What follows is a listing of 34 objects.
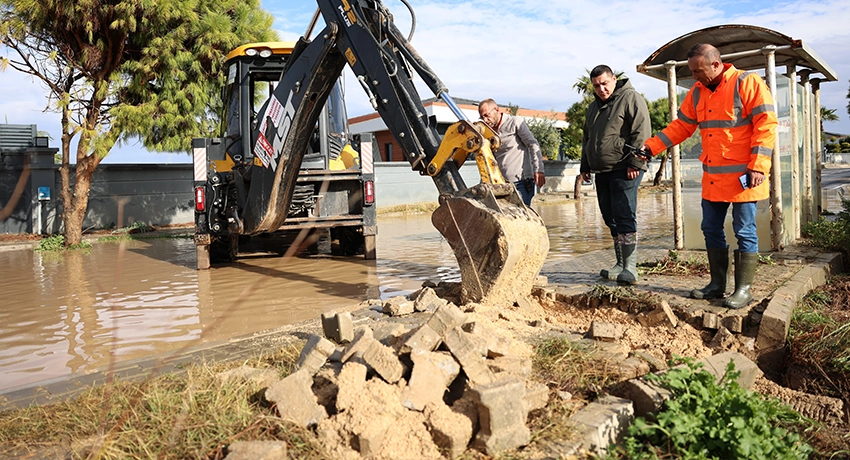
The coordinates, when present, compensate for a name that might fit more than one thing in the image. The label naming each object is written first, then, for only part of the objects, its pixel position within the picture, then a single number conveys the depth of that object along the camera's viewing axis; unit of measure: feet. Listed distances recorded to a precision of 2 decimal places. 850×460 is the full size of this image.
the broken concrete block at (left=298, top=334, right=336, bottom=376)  9.86
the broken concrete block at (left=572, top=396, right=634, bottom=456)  8.09
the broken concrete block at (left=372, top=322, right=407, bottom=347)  10.08
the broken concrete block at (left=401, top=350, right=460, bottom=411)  8.48
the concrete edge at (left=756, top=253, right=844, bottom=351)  12.16
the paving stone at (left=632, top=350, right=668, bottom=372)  10.21
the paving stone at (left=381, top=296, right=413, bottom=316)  14.49
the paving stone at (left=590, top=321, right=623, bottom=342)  11.62
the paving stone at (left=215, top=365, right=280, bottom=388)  9.56
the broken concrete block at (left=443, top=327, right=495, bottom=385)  8.89
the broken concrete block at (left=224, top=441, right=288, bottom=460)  7.30
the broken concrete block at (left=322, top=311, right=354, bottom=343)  11.97
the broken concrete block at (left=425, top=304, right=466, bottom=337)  9.75
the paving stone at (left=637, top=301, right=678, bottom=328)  13.20
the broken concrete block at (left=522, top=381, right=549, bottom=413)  8.75
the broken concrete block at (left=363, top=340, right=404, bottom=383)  8.80
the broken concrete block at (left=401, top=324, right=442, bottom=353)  9.15
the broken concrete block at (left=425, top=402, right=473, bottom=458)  7.92
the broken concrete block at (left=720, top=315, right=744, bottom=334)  12.77
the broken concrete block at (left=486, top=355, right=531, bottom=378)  9.40
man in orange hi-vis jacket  14.17
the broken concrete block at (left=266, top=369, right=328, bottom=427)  8.38
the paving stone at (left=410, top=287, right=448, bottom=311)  14.87
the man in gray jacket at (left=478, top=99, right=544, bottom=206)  20.58
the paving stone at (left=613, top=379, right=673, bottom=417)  8.64
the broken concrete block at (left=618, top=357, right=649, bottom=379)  9.88
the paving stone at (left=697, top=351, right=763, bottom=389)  9.77
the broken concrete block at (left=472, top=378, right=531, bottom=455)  7.91
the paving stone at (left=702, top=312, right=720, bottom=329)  13.01
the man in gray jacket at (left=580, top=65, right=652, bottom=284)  17.88
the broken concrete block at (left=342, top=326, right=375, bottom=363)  9.43
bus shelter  22.16
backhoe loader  14.10
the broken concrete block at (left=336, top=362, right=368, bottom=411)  8.39
